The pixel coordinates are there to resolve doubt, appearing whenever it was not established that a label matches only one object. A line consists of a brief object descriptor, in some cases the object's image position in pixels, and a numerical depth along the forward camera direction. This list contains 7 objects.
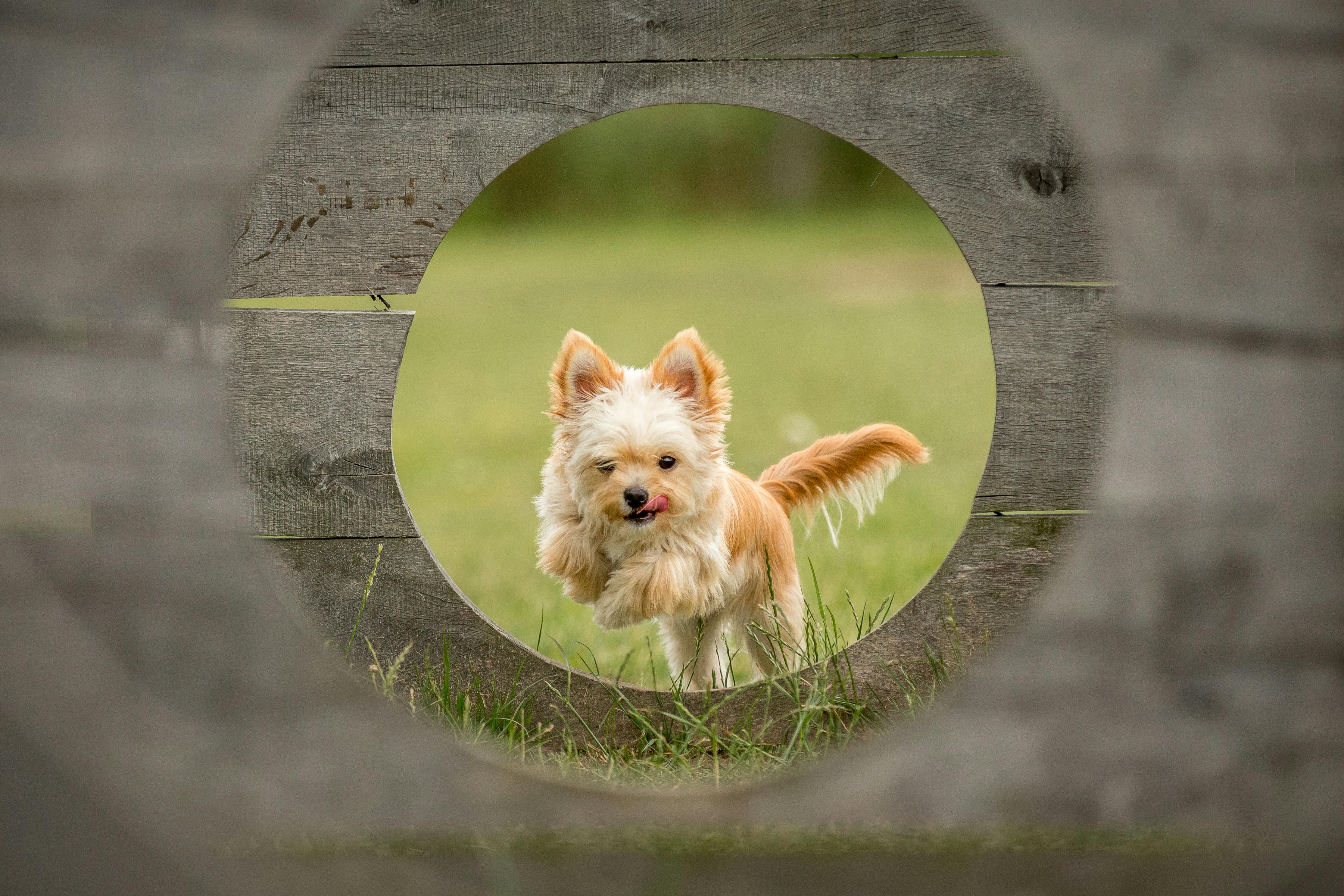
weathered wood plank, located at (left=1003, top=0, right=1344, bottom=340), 2.63
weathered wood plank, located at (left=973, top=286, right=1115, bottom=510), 4.57
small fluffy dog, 4.44
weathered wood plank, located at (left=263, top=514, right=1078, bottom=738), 4.81
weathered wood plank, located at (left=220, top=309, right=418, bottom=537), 4.55
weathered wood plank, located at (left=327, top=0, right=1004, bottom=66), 4.32
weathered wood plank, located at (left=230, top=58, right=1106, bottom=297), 4.38
